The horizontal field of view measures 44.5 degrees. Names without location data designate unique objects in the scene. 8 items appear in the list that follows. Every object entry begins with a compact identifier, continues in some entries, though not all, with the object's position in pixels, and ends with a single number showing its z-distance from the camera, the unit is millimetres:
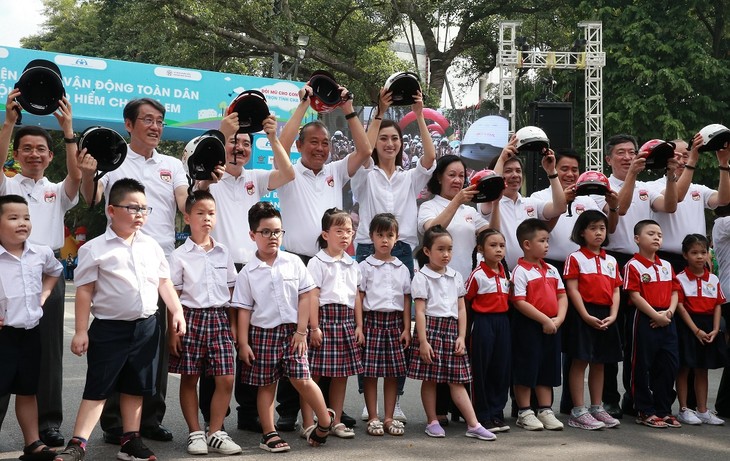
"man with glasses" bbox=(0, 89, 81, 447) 5188
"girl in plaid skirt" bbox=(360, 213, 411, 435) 5789
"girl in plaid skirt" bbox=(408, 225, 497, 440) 5789
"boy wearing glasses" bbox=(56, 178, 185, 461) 4785
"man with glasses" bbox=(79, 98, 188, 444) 5414
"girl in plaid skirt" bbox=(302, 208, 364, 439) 5582
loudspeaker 16828
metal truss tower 24234
